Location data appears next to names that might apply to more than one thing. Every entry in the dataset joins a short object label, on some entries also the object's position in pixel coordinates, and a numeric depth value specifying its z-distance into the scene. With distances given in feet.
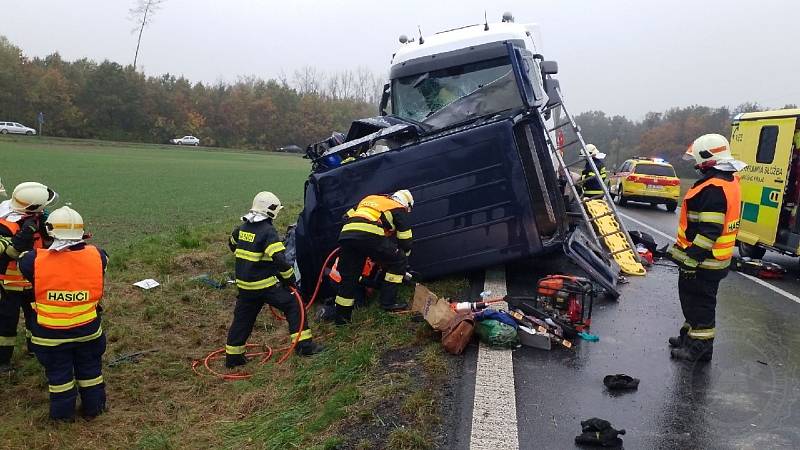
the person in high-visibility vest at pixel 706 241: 14.12
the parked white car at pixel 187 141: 217.03
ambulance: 26.12
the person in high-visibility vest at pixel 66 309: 12.82
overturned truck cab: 19.08
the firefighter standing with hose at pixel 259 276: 16.06
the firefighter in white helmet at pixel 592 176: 26.63
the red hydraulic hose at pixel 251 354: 15.69
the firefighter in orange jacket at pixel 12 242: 15.08
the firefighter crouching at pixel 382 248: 17.69
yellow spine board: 24.19
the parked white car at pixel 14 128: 166.78
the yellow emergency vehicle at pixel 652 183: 57.57
